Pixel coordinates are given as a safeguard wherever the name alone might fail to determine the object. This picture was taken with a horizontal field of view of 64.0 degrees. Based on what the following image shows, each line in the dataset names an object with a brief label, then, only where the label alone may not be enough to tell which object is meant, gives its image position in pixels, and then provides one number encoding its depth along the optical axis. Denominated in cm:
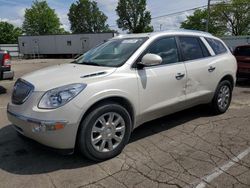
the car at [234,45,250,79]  687
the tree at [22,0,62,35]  4813
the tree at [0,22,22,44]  4560
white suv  240
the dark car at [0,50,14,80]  580
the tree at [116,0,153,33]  4614
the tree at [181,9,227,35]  4028
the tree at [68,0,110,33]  5243
